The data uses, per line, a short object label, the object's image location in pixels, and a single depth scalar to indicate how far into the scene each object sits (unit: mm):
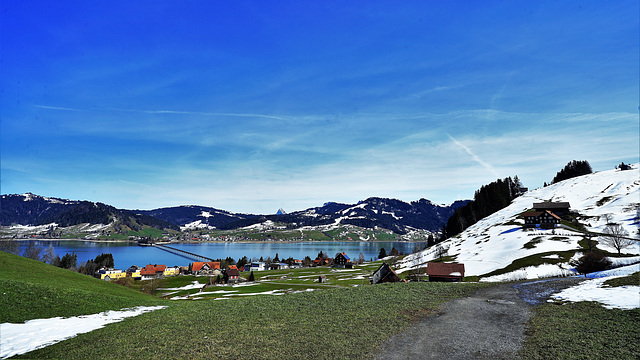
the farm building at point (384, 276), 54562
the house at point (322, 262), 166375
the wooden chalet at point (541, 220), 94750
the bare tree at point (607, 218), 88519
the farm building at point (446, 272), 53656
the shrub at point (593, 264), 46906
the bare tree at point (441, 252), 94575
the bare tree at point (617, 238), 62188
